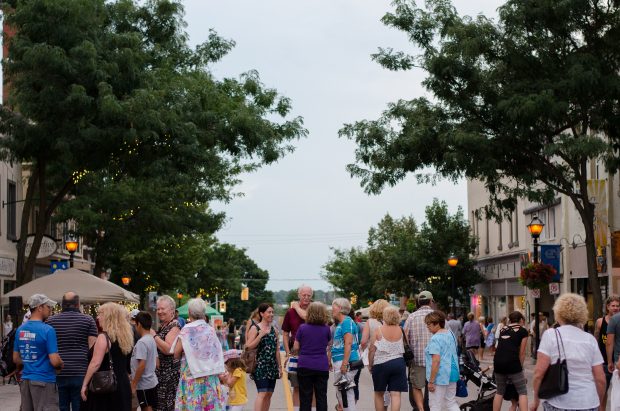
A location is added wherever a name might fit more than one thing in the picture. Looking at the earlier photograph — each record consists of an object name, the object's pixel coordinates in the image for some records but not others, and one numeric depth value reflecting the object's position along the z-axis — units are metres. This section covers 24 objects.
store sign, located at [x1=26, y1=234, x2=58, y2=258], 38.41
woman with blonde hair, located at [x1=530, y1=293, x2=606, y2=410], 10.16
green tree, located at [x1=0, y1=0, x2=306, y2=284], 27.33
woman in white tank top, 16.72
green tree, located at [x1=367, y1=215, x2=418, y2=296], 63.22
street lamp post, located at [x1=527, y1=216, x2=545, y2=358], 34.19
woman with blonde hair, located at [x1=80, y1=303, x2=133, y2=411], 13.23
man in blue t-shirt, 13.93
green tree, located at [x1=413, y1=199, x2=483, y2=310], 61.22
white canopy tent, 23.64
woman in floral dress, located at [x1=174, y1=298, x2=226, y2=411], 13.85
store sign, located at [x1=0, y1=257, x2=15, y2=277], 41.81
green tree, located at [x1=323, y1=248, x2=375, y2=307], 102.12
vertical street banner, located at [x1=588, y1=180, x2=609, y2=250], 38.78
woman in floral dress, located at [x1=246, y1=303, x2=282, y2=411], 17.12
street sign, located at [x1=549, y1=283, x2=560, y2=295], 39.66
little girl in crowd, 17.84
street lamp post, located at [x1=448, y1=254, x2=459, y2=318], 48.69
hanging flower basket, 36.50
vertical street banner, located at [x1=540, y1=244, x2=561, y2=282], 44.94
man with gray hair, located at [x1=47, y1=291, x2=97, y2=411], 14.45
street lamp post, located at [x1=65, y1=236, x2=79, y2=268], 36.41
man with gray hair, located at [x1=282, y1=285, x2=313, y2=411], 17.62
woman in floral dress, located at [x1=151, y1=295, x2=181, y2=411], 14.61
